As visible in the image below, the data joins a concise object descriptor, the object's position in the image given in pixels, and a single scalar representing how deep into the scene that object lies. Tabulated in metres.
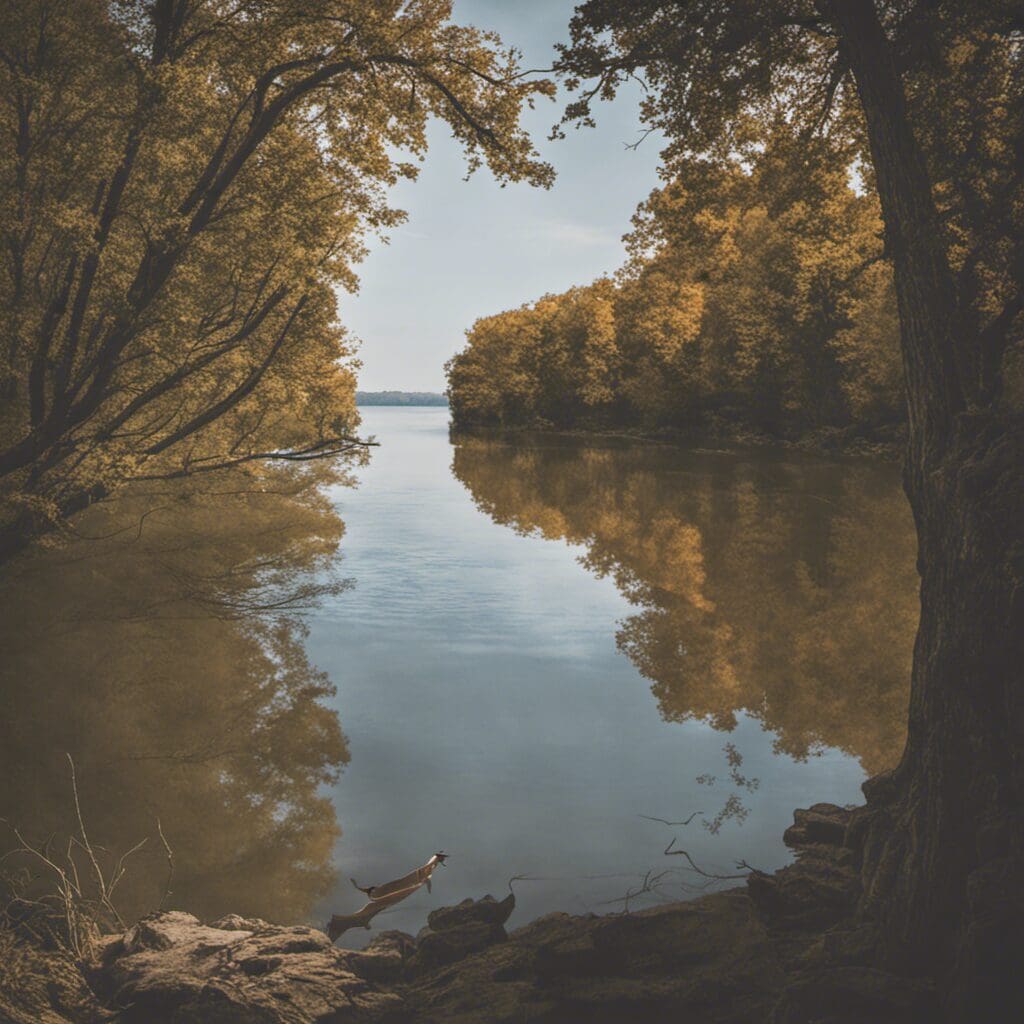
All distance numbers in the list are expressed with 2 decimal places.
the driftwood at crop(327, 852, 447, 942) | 7.61
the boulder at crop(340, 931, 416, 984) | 6.66
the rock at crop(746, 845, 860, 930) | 6.92
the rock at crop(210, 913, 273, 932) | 7.32
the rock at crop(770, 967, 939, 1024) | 5.30
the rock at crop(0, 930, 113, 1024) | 5.80
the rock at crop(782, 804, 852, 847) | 8.70
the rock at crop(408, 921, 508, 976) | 6.82
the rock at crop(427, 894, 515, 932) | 7.36
